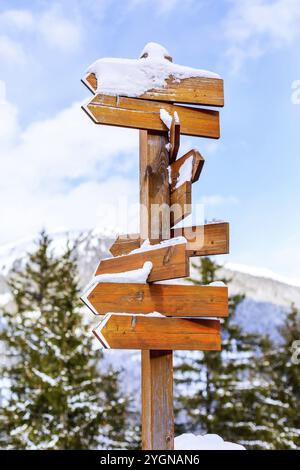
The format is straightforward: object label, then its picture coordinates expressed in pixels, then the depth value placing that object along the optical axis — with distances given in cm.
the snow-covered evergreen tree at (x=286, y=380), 1219
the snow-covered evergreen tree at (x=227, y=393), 1156
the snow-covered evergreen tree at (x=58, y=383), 992
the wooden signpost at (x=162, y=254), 304
